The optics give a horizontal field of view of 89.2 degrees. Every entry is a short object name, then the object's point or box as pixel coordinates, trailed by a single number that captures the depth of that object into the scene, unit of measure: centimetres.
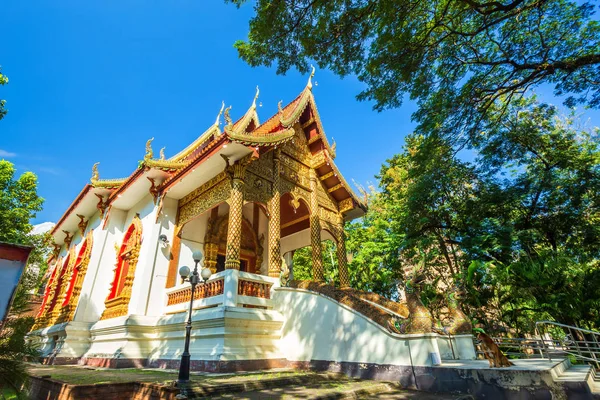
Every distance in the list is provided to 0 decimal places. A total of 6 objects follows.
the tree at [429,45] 634
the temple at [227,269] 643
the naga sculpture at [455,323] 668
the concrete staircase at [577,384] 377
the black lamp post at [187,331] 434
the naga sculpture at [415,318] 539
